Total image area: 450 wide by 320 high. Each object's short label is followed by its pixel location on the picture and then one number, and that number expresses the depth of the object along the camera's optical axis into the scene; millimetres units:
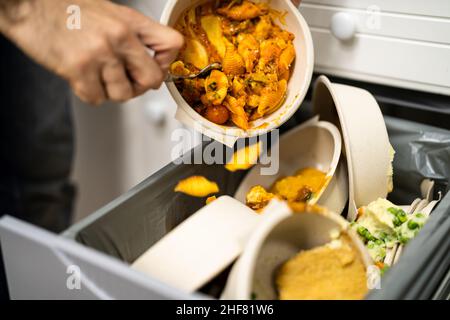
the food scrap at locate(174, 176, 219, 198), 762
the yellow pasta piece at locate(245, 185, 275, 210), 767
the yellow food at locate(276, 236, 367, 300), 556
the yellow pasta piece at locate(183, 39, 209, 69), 752
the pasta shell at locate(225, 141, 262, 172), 840
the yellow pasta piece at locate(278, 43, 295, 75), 769
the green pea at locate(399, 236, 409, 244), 690
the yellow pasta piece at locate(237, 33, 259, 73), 748
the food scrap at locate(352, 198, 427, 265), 694
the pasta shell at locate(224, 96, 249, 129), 738
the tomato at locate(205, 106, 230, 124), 748
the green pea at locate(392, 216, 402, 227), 707
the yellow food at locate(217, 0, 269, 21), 765
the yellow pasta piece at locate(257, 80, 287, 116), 751
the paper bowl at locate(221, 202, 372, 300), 514
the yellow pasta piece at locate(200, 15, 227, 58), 769
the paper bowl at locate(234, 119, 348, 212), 868
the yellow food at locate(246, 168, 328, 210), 769
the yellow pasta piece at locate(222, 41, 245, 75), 739
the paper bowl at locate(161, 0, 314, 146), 721
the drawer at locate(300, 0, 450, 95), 779
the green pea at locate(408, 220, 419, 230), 688
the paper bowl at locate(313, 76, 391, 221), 761
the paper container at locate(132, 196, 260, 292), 544
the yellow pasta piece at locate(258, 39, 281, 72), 752
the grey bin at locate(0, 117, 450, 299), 511
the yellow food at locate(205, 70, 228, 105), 728
